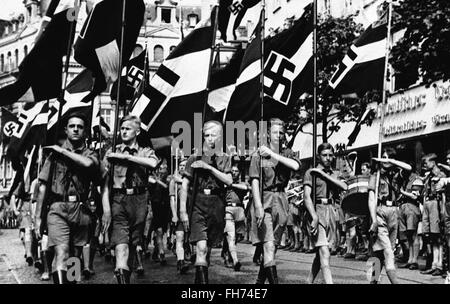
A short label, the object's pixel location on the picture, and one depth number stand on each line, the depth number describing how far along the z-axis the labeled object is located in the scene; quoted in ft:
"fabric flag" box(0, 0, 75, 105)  32.76
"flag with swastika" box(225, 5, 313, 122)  35.73
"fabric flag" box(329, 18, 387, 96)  37.76
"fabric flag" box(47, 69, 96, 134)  50.83
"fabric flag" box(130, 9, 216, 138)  34.63
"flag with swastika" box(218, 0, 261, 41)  36.70
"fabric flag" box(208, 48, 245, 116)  42.04
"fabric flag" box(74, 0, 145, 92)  32.94
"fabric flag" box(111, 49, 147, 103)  62.54
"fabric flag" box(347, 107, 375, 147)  36.30
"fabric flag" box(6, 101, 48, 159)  46.16
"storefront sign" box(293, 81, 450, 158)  90.58
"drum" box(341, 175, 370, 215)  32.18
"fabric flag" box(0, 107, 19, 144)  53.72
